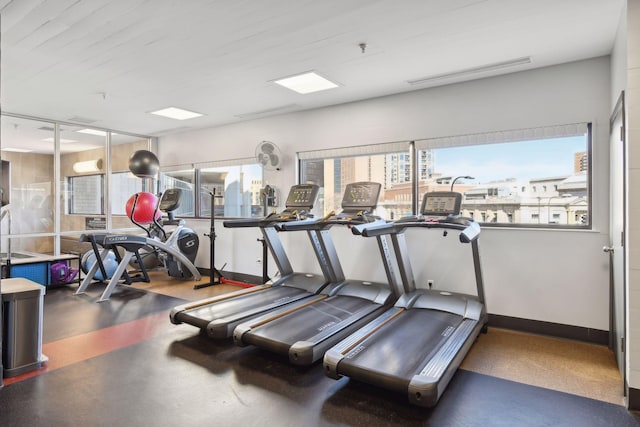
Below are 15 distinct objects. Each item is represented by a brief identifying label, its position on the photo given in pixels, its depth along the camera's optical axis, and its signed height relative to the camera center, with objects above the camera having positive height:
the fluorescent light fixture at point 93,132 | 7.13 +1.54
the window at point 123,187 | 7.91 +0.53
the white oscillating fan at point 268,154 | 5.93 +0.90
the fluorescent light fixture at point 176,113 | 5.89 +1.58
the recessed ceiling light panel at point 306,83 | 4.38 +1.56
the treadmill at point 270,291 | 3.90 -1.04
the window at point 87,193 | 7.79 +0.39
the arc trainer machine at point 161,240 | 5.88 -0.50
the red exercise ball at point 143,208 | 6.43 +0.06
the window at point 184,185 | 7.58 +0.54
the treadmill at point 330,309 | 3.30 -1.08
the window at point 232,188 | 6.67 +0.44
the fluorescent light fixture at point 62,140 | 7.36 +1.46
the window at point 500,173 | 3.96 +0.45
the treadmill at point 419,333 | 2.63 -1.10
